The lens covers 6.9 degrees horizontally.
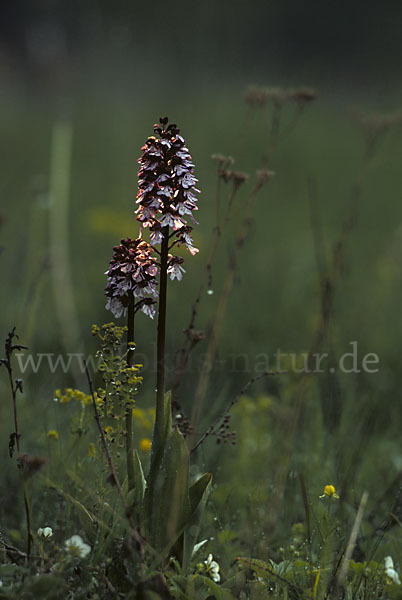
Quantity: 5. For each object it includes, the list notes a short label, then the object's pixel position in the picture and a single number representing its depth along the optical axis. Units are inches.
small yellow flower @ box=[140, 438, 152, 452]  157.3
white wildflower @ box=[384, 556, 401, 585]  141.3
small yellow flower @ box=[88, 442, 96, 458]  148.0
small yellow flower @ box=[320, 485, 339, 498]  143.8
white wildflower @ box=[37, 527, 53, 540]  141.0
